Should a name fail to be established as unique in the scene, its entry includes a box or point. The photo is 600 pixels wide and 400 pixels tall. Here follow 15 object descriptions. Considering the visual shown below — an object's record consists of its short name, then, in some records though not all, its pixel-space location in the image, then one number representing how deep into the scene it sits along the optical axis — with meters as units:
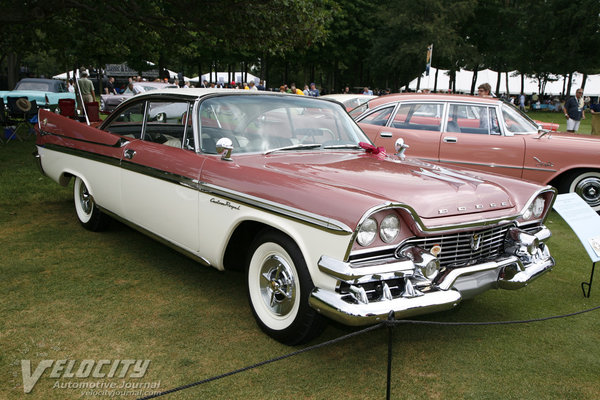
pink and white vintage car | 2.70
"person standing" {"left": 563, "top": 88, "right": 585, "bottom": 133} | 13.85
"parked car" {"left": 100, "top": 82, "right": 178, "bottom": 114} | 19.44
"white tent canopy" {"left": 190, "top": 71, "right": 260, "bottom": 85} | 44.29
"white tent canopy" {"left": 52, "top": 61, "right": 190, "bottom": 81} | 53.78
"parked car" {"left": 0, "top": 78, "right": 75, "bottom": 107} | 15.79
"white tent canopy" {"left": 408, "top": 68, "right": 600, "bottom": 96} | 44.59
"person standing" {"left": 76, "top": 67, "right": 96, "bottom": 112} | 14.98
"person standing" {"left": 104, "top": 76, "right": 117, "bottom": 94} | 23.13
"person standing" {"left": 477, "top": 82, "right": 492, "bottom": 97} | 10.14
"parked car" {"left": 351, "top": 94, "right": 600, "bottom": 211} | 6.86
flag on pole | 16.00
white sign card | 3.90
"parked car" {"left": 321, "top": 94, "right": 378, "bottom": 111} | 13.00
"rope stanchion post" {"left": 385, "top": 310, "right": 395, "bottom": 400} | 2.33
